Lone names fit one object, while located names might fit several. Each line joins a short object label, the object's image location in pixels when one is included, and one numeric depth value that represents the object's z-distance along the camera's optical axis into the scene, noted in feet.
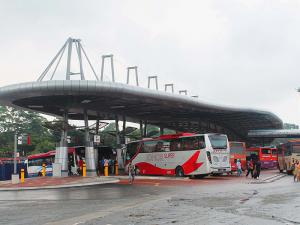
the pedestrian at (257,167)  91.20
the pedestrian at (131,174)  89.39
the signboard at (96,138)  113.75
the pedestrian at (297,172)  83.25
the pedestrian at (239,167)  106.93
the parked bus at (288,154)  104.52
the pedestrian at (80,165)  125.96
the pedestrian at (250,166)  98.45
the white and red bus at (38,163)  141.49
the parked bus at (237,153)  113.42
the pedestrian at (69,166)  129.82
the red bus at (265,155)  150.00
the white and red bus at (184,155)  95.66
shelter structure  100.17
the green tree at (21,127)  267.18
